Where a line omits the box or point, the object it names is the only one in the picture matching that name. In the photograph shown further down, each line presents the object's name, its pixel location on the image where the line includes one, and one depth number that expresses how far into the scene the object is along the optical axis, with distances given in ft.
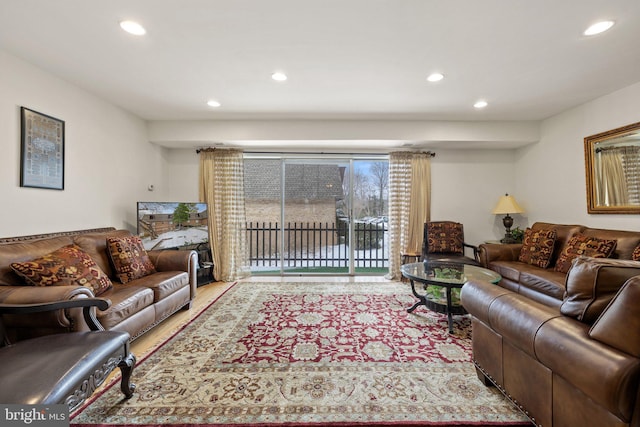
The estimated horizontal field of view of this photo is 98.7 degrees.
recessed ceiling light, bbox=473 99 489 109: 11.09
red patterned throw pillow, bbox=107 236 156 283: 8.69
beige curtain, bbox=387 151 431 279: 14.84
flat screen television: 11.40
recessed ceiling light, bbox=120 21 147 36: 6.40
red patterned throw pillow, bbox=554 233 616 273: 8.83
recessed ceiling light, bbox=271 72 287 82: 8.80
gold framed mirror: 9.66
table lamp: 13.76
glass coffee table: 8.46
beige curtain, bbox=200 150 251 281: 14.60
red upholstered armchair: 13.76
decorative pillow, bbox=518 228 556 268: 10.55
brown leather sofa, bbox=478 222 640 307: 8.78
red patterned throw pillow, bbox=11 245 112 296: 6.19
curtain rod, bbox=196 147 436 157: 14.78
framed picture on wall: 7.88
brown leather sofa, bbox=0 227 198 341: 5.34
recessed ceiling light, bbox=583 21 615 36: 6.39
